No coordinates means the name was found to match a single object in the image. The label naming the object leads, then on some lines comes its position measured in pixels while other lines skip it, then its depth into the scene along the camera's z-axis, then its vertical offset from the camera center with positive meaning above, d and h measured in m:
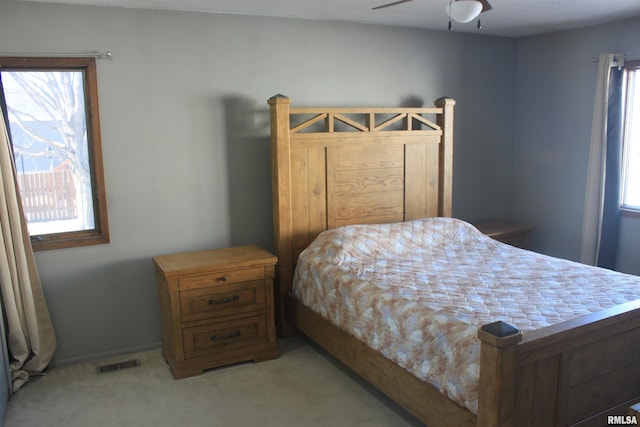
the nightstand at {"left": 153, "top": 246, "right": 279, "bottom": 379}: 3.15 -0.97
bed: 2.04 -0.72
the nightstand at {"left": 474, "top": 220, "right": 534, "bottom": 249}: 4.25 -0.73
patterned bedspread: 2.33 -0.76
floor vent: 3.29 -1.33
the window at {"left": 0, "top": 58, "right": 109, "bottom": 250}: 3.14 -0.01
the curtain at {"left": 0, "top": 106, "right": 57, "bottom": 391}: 2.96 -0.82
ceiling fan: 2.29 +0.54
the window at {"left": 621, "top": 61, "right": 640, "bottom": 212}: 3.92 -0.06
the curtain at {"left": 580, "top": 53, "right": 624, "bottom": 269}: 3.91 -0.23
